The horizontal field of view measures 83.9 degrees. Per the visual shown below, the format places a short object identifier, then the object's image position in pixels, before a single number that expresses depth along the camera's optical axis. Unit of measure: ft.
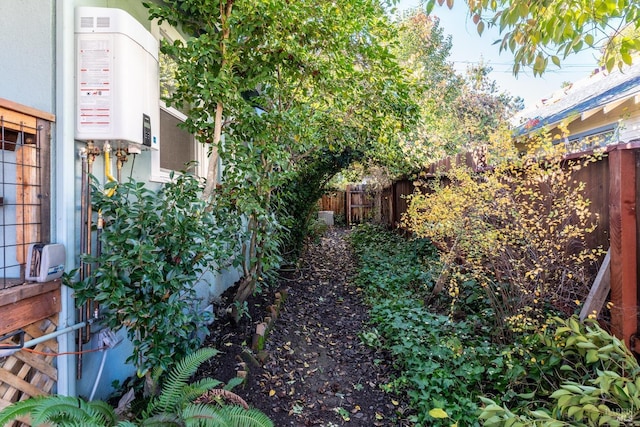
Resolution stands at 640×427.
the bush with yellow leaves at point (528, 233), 9.18
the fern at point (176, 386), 6.73
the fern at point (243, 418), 6.43
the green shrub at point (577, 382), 5.93
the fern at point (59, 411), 5.17
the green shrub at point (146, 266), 6.79
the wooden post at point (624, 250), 7.84
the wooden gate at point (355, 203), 48.11
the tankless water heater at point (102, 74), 7.15
